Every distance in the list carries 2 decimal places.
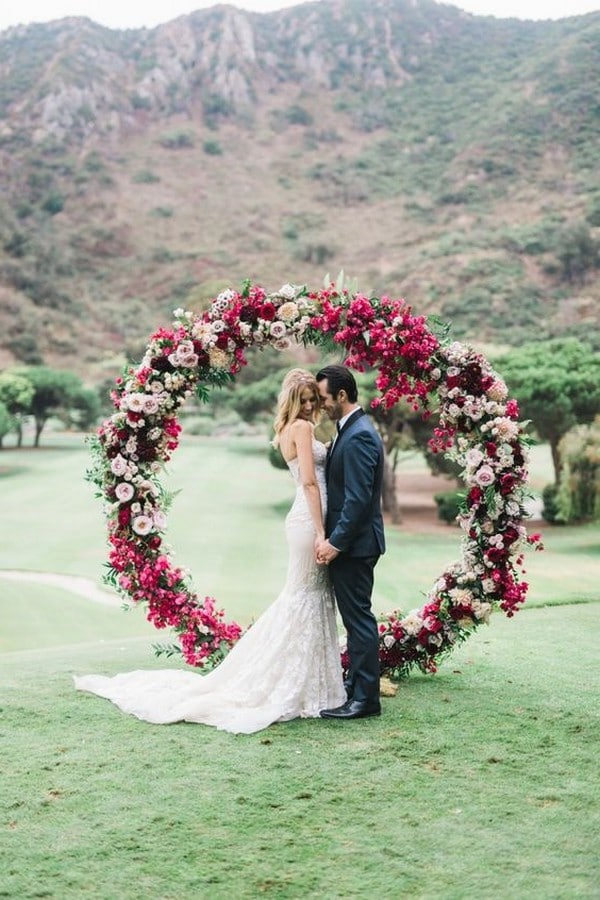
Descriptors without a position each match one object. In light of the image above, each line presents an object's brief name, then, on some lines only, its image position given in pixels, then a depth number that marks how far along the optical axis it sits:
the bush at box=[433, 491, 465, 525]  27.64
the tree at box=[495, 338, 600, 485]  26.56
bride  6.27
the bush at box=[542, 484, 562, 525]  26.32
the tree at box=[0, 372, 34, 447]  44.28
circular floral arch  6.87
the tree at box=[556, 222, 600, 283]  69.44
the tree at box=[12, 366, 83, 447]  47.22
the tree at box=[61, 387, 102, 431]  48.91
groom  6.12
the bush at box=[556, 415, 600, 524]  22.56
